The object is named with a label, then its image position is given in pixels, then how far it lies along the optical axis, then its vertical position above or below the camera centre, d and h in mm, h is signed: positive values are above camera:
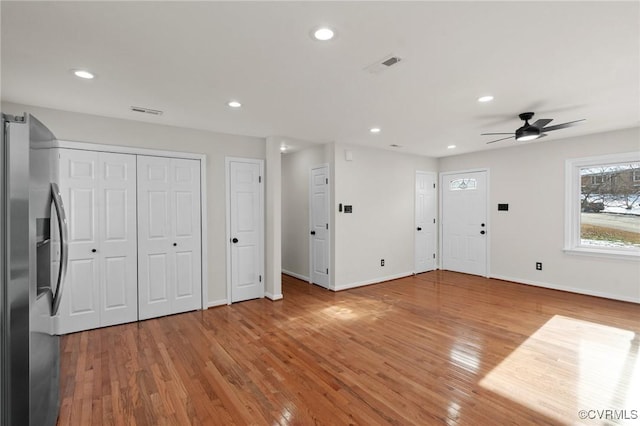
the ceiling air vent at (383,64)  2320 +1180
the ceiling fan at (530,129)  3579 +986
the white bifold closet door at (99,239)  3518 -300
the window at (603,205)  4570 +94
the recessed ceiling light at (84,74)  2543 +1199
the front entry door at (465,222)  6227 -214
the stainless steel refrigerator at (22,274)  1453 -297
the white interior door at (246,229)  4630 -239
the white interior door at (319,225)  5426 -221
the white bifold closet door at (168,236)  3947 -304
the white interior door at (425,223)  6602 -229
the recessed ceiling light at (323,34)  1942 +1174
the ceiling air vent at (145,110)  3459 +1205
